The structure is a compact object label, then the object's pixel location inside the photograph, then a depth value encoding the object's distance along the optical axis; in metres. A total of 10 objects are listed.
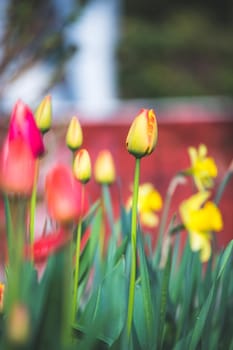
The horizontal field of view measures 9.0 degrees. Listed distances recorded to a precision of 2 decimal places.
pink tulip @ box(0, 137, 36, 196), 1.31
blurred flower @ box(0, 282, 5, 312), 1.56
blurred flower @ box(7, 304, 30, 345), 1.18
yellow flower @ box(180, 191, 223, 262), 1.66
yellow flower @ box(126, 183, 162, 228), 1.81
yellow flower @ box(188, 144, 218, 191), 1.73
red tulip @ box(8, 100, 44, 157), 1.44
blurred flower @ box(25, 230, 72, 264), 1.29
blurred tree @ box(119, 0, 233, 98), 12.12
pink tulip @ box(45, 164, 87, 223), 1.31
